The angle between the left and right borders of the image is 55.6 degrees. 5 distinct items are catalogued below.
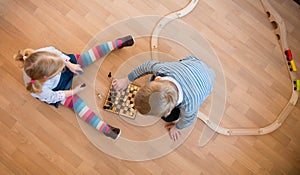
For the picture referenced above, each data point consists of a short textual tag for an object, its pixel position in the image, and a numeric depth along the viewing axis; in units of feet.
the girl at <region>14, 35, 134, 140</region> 2.86
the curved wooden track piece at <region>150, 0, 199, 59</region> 3.77
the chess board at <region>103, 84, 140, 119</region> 3.62
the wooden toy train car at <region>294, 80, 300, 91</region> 3.86
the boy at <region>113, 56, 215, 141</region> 2.40
